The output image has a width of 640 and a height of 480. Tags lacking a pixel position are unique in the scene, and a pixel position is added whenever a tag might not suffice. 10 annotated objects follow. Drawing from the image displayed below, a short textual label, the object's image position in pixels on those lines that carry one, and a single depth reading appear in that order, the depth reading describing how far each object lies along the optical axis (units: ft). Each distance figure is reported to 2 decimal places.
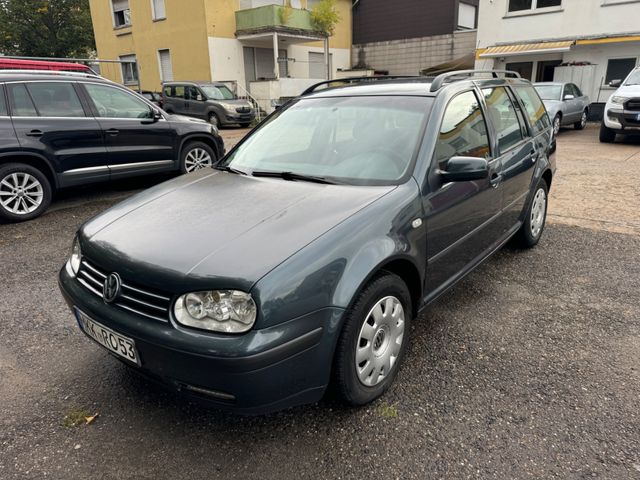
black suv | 19.20
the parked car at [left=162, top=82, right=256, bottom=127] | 60.59
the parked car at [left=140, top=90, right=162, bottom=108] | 64.08
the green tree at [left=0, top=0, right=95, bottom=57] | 97.25
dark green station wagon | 6.57
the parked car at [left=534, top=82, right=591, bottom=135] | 45.29
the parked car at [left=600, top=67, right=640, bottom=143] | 36.14
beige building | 72.08
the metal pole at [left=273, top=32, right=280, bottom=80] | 71.67
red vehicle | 28.48
